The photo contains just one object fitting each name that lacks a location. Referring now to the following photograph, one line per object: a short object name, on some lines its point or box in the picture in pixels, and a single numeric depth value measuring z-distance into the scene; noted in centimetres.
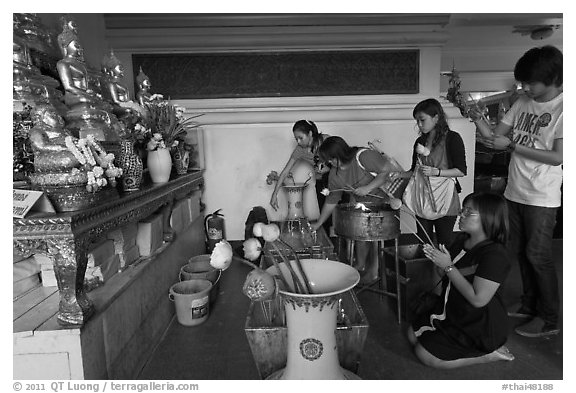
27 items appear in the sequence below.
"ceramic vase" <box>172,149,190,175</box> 324
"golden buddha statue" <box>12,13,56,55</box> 208
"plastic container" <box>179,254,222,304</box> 264
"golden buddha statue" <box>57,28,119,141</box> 204
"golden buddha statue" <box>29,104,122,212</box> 147
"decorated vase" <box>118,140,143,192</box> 212
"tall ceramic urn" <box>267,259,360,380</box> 130
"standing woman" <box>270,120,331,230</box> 332
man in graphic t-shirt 197
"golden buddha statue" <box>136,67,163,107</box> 308
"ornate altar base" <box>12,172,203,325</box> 136
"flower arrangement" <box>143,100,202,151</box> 273
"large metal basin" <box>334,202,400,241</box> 229
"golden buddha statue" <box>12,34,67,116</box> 182
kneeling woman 175
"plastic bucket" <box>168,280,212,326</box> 235
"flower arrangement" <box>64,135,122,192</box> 152
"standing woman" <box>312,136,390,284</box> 264
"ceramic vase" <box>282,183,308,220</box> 331
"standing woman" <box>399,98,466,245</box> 240
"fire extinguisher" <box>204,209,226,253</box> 378
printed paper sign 137
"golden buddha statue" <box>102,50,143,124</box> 259
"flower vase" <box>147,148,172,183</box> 261
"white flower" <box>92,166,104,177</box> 156
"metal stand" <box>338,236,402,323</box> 240
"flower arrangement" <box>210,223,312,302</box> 106
